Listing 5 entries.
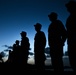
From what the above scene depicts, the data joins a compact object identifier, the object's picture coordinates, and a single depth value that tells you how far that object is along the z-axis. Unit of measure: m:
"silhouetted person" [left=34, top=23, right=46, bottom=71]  4.21
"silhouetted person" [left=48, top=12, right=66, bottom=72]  3.32
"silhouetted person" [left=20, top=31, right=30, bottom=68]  5.24
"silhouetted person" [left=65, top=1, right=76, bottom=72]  2.56
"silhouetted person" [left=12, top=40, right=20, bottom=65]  6.20
